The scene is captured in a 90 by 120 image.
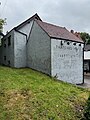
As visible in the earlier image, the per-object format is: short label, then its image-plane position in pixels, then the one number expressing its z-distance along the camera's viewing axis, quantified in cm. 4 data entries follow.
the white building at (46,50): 881
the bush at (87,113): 367
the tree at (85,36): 2818
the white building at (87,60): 1568
